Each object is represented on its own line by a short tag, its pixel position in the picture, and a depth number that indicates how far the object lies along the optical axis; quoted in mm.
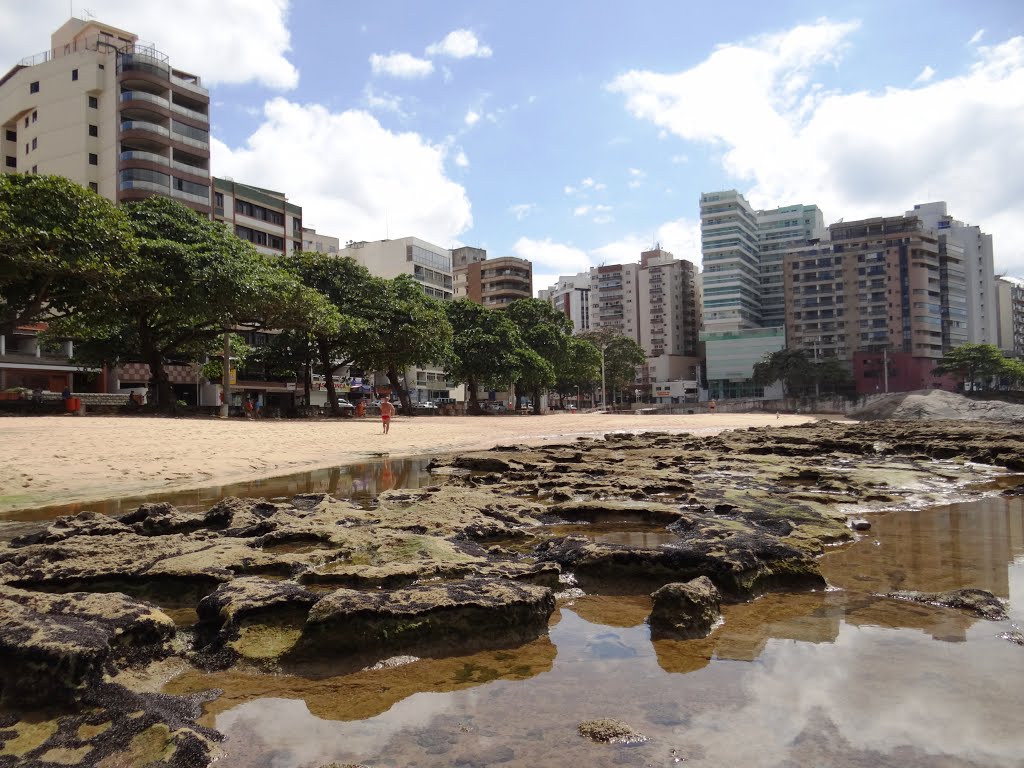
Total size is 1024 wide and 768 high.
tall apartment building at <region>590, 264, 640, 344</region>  148750
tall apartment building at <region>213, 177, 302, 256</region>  69562
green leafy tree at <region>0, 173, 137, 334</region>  23125
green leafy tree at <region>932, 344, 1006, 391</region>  93062
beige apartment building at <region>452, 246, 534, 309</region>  115062
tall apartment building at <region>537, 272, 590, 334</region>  172500
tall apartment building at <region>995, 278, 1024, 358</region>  147500
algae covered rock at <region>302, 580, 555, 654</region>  4285
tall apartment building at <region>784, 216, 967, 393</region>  110750
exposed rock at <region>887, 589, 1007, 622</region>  4984
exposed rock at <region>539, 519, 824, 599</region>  5672
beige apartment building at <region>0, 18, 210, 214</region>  61125
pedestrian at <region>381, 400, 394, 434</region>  27922
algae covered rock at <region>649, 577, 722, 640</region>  4680
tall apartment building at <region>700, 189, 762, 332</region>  131750
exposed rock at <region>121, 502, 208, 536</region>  8023
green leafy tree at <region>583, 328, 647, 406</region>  102875
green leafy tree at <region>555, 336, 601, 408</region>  72331
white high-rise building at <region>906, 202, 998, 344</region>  123375
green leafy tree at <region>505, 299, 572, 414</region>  68875
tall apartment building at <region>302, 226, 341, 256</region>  106125
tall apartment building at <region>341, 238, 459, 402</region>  97562
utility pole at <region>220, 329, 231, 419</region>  36250
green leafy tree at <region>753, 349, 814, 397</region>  104375
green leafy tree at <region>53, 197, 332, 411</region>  29031
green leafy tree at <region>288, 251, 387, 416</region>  41312
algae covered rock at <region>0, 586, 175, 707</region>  3486
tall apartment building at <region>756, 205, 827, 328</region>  142500
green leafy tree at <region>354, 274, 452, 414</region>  42906
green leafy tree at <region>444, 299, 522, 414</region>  57219
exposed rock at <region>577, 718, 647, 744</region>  3192
